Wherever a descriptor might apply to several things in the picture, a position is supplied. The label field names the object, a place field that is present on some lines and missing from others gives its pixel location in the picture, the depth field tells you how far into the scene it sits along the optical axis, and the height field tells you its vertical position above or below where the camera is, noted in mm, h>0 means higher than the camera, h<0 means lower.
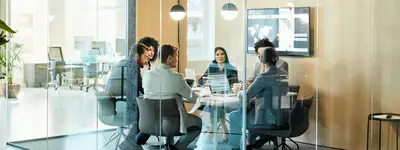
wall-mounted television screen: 5918 +521
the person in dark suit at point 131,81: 6008 -114
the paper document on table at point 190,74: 5863 -22
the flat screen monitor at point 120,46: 6316 +346
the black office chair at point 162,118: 5625 -536
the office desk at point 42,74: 6805 -25
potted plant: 7137 +154
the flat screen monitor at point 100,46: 6508 +353
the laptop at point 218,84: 5914 -145
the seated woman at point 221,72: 5891 +2
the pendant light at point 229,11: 6070 +769
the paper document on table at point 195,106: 5750 -407
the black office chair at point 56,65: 6914 +105
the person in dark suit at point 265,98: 5613 -301
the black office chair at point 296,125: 5620 -627
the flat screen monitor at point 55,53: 6910 +276
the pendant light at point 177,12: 6070 +756
